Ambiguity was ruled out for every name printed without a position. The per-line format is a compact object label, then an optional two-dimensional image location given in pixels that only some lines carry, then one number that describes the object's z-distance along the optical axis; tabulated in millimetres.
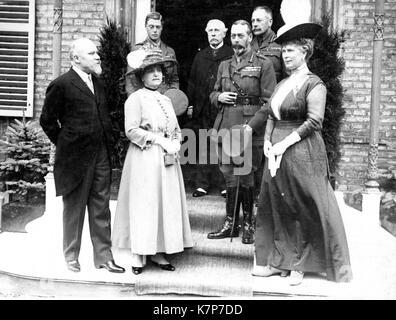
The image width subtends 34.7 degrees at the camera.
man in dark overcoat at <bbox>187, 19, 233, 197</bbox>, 6836
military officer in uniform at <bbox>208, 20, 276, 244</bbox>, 5570
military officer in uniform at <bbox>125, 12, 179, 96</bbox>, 6230
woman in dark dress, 4812
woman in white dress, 4992
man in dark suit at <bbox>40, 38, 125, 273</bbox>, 4934
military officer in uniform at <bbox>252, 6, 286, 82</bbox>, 6020
